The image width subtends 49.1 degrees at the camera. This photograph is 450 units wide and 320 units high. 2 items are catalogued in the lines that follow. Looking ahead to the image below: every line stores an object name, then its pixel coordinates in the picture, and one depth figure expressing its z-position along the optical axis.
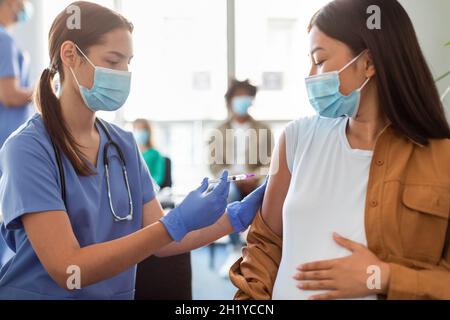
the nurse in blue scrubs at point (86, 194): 0.96
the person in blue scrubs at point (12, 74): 1.45
